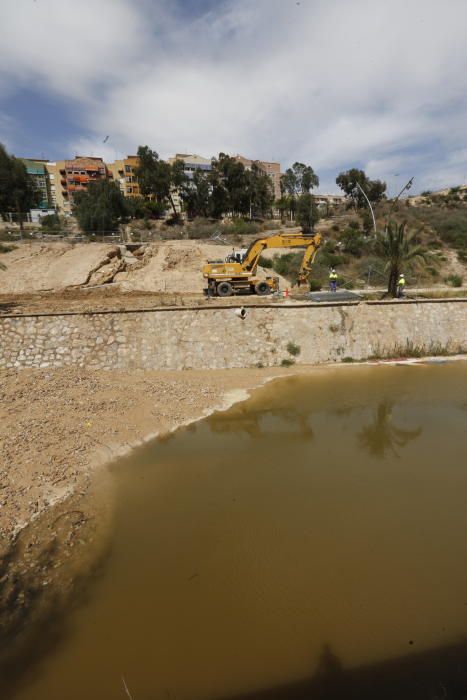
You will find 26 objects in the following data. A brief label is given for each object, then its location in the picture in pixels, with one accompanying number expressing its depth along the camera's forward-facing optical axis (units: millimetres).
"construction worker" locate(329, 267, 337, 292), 19758
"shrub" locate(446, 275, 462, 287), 24908
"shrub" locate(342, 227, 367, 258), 33188
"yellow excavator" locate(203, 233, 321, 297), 17375
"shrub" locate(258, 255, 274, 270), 25750
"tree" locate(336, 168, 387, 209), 56344
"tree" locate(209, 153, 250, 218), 48188
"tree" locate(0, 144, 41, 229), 42312
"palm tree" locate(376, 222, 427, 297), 17766
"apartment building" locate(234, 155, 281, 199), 89938
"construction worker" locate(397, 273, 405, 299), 17953
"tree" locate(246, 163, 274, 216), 48925
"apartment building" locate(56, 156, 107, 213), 66875
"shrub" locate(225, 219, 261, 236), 35062
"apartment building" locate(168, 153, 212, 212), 73931
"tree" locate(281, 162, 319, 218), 66500
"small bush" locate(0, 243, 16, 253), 22734
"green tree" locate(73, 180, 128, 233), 32750
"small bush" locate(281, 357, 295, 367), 14352
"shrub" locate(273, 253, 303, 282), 25047
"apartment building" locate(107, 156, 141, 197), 69250
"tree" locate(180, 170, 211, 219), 48281
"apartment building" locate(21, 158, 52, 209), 65562
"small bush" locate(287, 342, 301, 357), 14614
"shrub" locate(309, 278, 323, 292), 22797
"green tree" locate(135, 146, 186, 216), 46219
